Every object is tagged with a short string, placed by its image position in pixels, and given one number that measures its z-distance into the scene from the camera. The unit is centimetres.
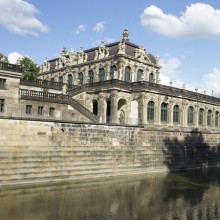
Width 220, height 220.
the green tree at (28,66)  5522
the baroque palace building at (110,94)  3697
